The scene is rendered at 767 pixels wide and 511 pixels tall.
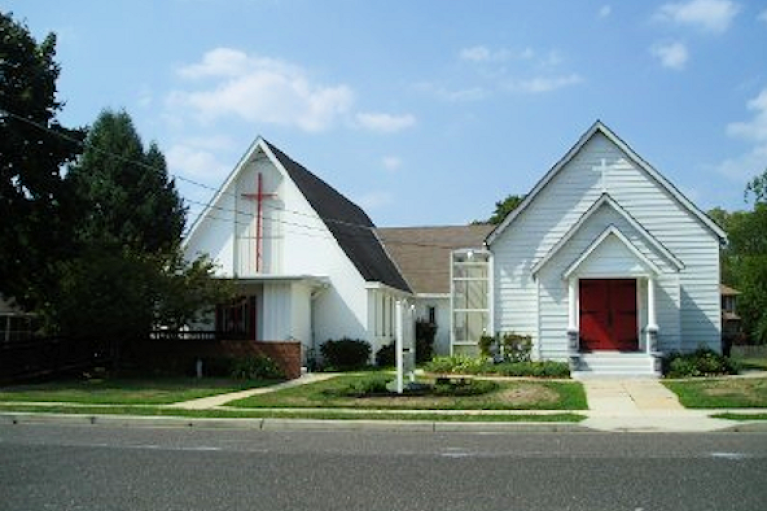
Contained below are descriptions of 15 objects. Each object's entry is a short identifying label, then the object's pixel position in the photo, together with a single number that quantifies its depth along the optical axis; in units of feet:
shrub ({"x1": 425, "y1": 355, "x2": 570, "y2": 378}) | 82.74
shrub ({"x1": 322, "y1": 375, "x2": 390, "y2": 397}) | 65.00
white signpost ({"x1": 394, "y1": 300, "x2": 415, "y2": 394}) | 63.98
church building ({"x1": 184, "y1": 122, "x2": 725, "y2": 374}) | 88.58
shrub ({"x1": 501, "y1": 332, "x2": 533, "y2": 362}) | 91.30
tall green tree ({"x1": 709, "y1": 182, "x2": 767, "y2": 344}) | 200.54
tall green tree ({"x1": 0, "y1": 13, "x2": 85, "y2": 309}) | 84.53
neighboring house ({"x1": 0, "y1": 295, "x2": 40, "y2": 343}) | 112.98
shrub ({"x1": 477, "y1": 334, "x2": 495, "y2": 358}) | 92.89
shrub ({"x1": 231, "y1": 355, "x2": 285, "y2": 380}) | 85.40
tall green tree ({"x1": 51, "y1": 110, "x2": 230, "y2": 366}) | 82.17
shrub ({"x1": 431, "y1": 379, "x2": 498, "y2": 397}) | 64.64
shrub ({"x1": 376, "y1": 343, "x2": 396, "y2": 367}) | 111.55
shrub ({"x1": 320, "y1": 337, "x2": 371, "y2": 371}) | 101.50
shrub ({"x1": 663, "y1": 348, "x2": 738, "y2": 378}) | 82.07
